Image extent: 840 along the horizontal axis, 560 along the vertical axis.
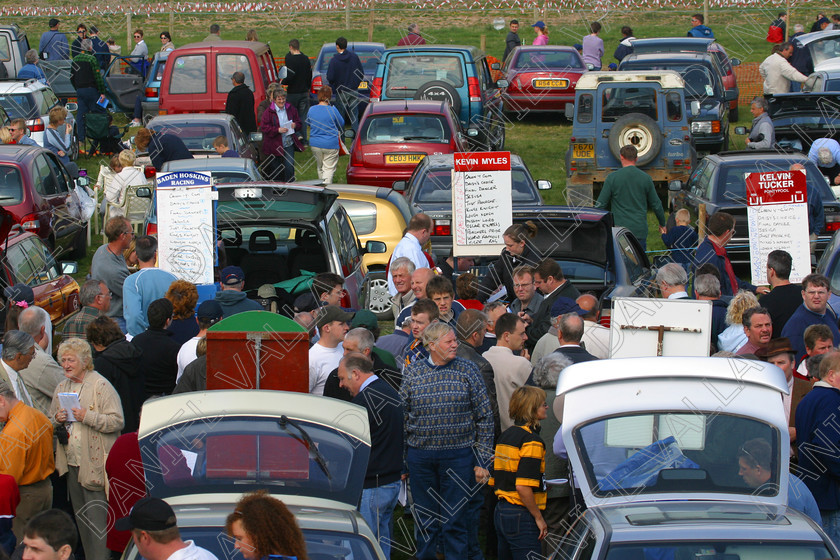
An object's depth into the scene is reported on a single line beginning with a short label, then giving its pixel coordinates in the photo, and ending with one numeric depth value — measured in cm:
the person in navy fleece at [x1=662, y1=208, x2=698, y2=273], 1322
